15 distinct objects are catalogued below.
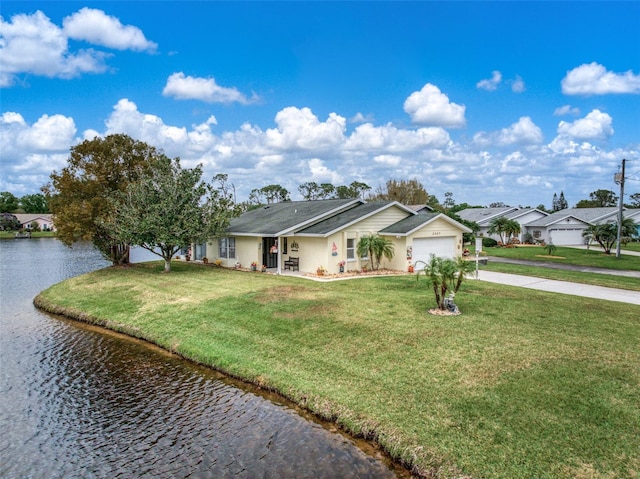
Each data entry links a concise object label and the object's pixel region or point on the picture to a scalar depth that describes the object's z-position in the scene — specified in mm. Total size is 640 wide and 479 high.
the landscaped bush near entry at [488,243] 42625
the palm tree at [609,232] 34531
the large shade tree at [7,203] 100875
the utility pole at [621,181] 33728
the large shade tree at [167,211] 21719
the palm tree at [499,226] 42938
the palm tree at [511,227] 42656
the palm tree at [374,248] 22047
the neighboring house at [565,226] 45094
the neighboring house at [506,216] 47188
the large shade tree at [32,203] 110562
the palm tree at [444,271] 13102
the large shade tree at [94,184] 22984
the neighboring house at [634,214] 47988
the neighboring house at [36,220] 89625
